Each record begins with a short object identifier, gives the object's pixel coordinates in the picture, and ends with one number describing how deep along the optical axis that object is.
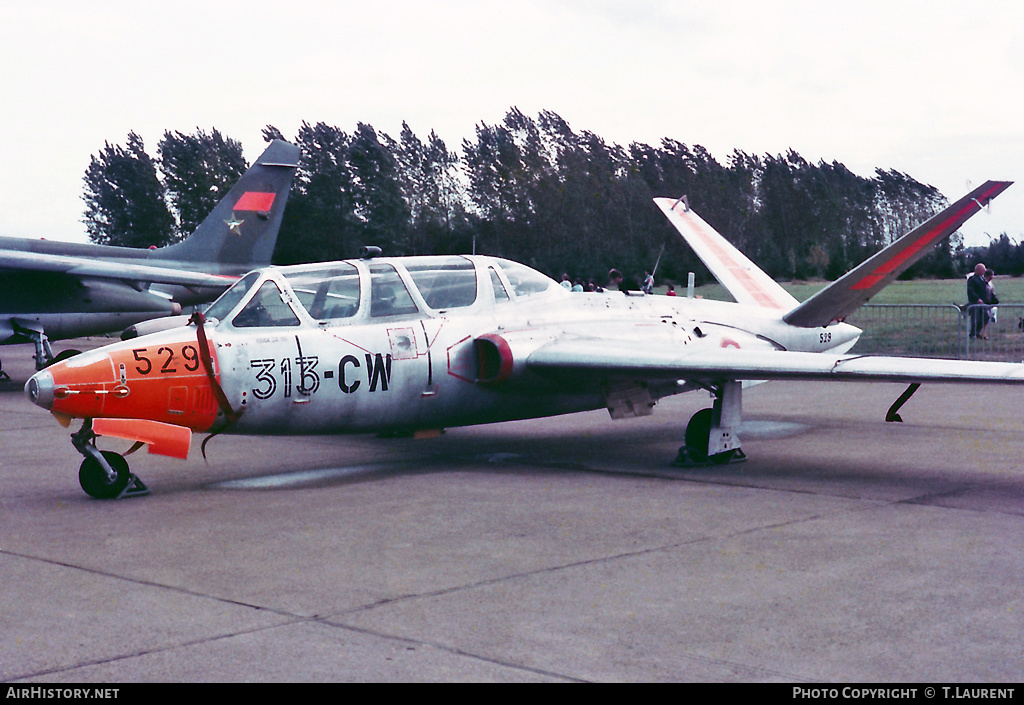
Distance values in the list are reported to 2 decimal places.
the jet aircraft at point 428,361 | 8.07
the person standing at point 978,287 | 21.55
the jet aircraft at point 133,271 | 19.61
